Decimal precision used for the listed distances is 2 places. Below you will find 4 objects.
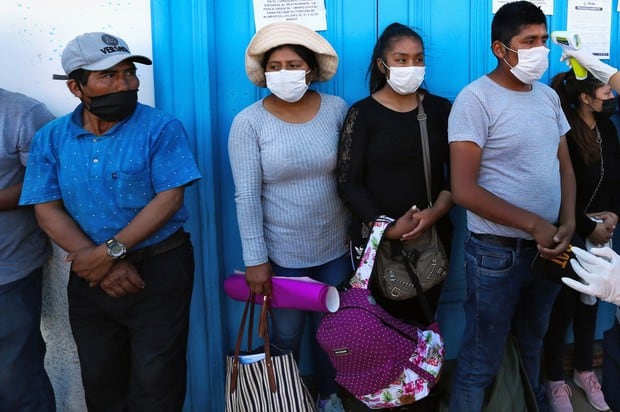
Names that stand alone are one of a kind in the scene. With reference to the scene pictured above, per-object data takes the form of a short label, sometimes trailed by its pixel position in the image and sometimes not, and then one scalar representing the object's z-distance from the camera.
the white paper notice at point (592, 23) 2.97
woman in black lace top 2.30
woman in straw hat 2.27
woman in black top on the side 2.64
